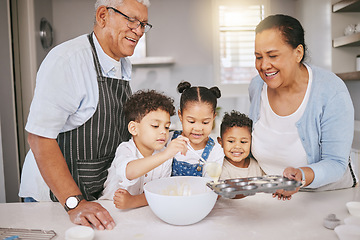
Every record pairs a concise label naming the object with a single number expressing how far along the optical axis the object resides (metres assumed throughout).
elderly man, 1.19
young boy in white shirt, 1.17
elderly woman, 1.29
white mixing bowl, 0.95
